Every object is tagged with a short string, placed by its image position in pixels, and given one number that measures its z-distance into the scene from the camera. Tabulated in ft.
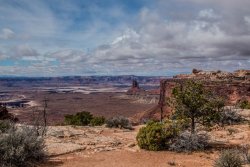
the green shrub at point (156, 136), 58.13
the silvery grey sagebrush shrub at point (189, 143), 57.16
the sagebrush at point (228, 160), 41.81
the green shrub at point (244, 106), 137.69
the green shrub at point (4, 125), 59.85
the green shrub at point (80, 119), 119.03
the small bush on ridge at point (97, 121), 116.25
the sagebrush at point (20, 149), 44.60
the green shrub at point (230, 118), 94.34
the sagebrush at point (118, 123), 99.86
